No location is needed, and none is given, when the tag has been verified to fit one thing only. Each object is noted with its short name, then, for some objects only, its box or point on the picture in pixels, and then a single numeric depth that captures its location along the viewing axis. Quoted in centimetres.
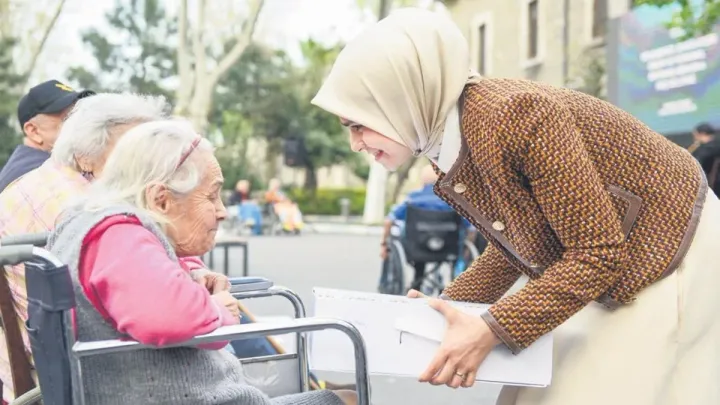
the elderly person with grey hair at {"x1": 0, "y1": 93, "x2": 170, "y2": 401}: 241
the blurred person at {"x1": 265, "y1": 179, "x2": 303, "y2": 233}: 2189
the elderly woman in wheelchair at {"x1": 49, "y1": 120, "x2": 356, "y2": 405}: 155
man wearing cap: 340
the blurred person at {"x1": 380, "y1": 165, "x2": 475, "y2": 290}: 717
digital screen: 1193
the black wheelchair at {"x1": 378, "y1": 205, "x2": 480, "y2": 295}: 713
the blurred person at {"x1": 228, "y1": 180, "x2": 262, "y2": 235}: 2167
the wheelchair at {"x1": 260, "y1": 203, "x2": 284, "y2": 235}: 2195
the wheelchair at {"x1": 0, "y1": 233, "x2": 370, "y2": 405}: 147
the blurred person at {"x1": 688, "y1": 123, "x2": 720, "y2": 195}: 754
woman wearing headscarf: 143
